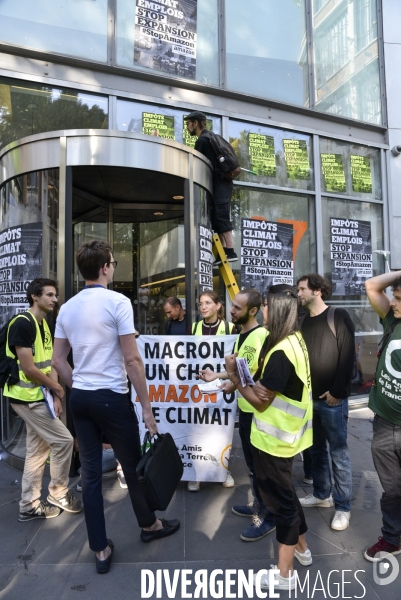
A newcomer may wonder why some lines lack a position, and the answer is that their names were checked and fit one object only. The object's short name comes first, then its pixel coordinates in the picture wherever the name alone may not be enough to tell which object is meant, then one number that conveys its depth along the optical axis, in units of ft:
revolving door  14.43
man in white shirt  9.03
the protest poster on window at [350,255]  25.61
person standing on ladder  17.25
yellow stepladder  18.34
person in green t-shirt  9.63
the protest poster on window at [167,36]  21.42
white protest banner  13.37
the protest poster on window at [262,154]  23.59
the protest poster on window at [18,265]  15.08
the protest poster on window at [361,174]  26.43
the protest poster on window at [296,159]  24.59
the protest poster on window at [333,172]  25.53
